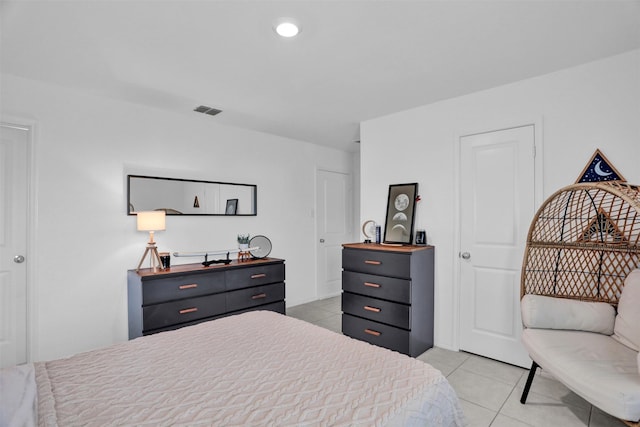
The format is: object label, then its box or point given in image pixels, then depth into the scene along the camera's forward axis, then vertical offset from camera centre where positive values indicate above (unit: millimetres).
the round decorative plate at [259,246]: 3760 -379
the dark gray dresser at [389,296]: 2920 -785
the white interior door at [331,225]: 5020 -172
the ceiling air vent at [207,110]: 3328 +1099
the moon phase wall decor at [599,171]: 2324 +308
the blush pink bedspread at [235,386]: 1053 -659
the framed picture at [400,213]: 3340 +7
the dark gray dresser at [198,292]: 2818 -761
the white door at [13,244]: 2600 -240
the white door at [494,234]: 2742 -189
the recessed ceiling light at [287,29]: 1895 +1109
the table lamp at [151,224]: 2986 -89
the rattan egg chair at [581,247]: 2199 -242
